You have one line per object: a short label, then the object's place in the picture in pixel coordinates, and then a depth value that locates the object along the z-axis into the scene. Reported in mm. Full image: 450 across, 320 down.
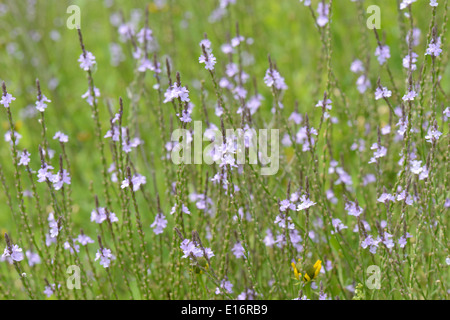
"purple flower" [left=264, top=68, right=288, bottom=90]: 2182
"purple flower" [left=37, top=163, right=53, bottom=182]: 1968
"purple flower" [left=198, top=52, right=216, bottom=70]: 1757
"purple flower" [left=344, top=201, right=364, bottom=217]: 1877
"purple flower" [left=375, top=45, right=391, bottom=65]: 2365
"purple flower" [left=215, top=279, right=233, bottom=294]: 2086
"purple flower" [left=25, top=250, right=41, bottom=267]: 2525
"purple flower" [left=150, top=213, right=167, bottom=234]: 2119
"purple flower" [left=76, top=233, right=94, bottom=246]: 2221
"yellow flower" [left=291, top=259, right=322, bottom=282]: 1901
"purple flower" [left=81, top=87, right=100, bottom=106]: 2246
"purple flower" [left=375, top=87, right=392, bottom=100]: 1927
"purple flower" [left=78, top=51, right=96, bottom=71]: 2139
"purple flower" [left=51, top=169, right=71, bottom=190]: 2025
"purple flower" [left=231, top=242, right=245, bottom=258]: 2166
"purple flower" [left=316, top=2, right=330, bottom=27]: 2385
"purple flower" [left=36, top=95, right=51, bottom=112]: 1991
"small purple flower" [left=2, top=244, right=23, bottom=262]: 1831
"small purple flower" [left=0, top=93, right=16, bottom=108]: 1849
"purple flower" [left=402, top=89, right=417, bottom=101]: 1718
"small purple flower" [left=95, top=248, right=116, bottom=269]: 2008
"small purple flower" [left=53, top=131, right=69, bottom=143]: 2134
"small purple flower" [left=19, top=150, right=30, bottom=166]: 2030
